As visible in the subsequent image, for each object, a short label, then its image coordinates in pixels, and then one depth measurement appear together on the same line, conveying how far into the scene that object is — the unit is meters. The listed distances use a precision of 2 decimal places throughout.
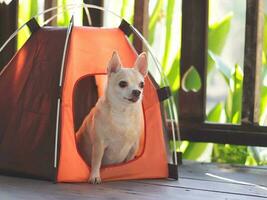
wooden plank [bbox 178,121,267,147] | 3.45
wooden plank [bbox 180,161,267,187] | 3.12
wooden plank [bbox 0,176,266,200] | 2.64
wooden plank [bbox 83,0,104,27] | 3.68
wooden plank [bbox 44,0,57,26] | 3.73
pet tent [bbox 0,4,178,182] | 2.87
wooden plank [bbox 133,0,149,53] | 3.55
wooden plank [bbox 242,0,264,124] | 3.38
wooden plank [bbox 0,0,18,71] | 3.86
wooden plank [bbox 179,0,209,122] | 3.54
